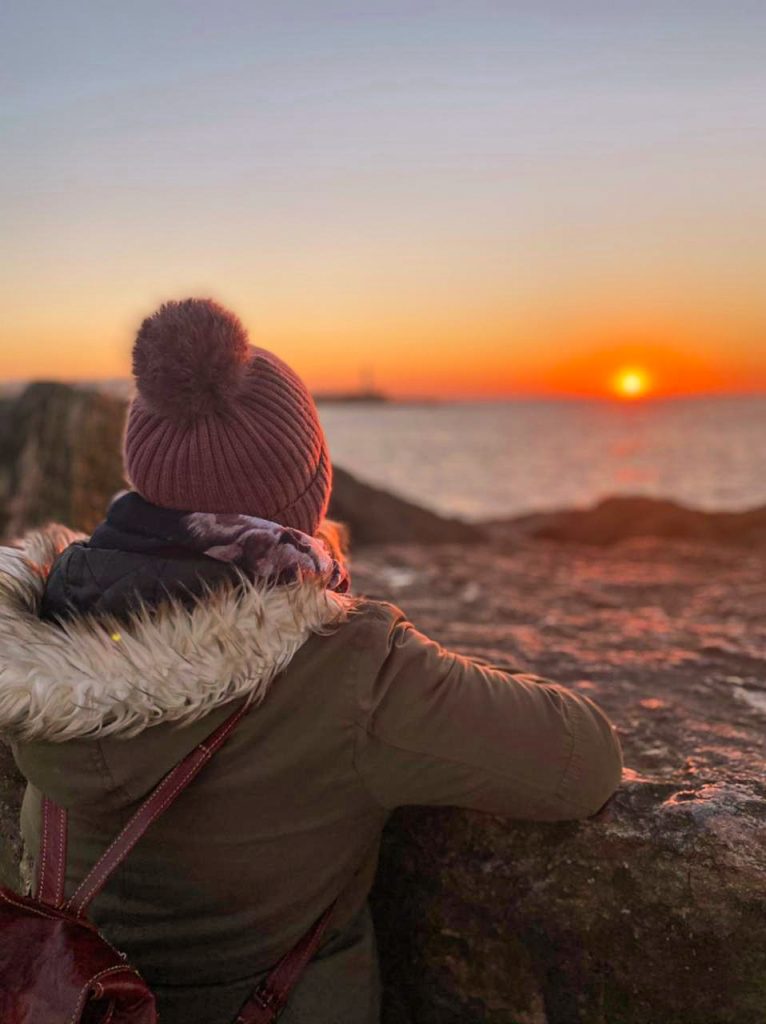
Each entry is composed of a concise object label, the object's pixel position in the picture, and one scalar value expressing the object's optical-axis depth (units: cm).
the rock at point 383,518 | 694
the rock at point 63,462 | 571
